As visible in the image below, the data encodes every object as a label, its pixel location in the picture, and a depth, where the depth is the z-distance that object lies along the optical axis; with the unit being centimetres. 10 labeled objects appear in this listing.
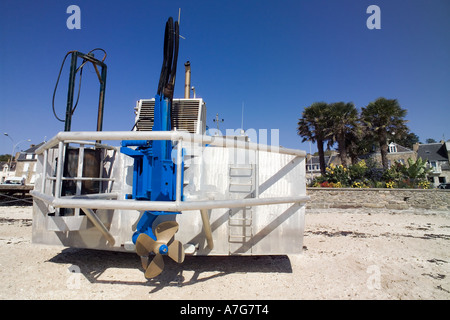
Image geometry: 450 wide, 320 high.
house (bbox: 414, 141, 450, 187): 4431
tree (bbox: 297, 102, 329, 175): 2781
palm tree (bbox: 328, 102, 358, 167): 2667
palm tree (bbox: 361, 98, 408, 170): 2705
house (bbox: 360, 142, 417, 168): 4481
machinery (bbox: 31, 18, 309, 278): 366
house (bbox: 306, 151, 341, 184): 5809
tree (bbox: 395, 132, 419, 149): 6730
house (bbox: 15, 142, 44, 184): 4566
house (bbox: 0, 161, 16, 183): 4988
